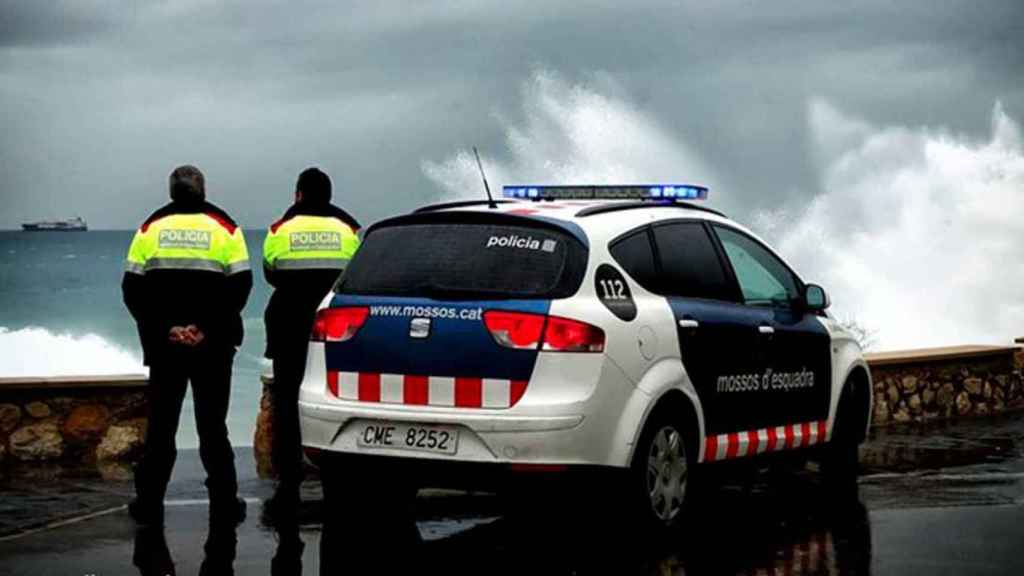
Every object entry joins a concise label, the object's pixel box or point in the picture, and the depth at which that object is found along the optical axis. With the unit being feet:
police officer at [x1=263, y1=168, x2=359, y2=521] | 35.04
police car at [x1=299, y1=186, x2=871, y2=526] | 27.94
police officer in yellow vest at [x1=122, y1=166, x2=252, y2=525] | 32.07
